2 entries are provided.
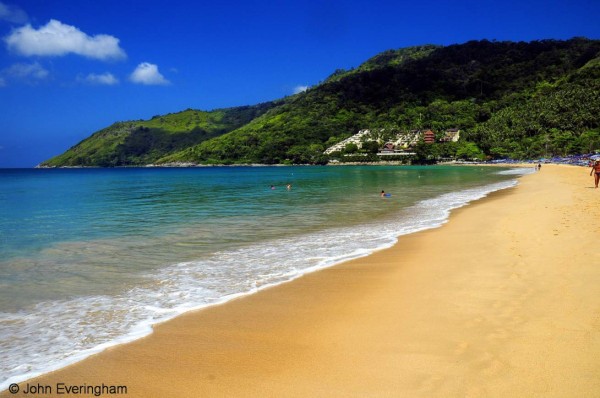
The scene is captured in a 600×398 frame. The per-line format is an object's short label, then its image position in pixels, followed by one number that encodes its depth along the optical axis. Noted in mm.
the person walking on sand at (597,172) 26688
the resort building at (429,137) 154125
